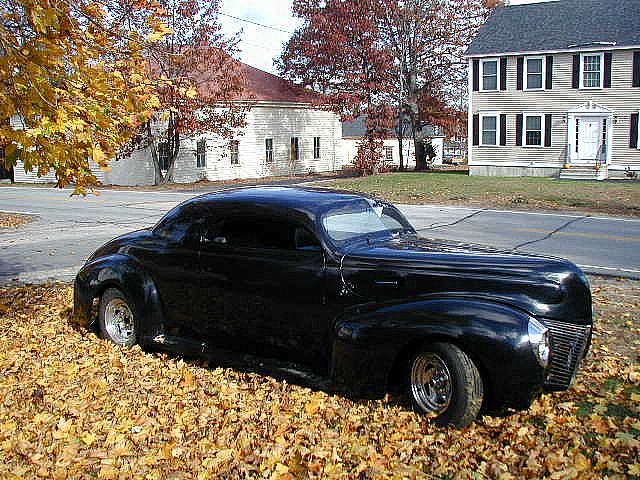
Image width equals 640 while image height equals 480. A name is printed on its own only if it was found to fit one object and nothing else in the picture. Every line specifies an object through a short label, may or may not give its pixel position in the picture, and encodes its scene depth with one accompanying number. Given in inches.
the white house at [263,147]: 1556.3
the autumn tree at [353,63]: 1668.3
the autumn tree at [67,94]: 256.2
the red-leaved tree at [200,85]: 1384.1
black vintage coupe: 197.8
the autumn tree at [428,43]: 1723.7
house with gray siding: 1397.6
